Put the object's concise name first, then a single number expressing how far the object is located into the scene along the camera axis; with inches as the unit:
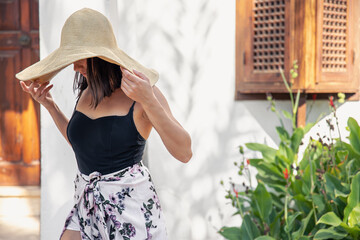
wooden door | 193.0
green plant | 112.0
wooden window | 134.4
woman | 86.8
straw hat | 85.9
